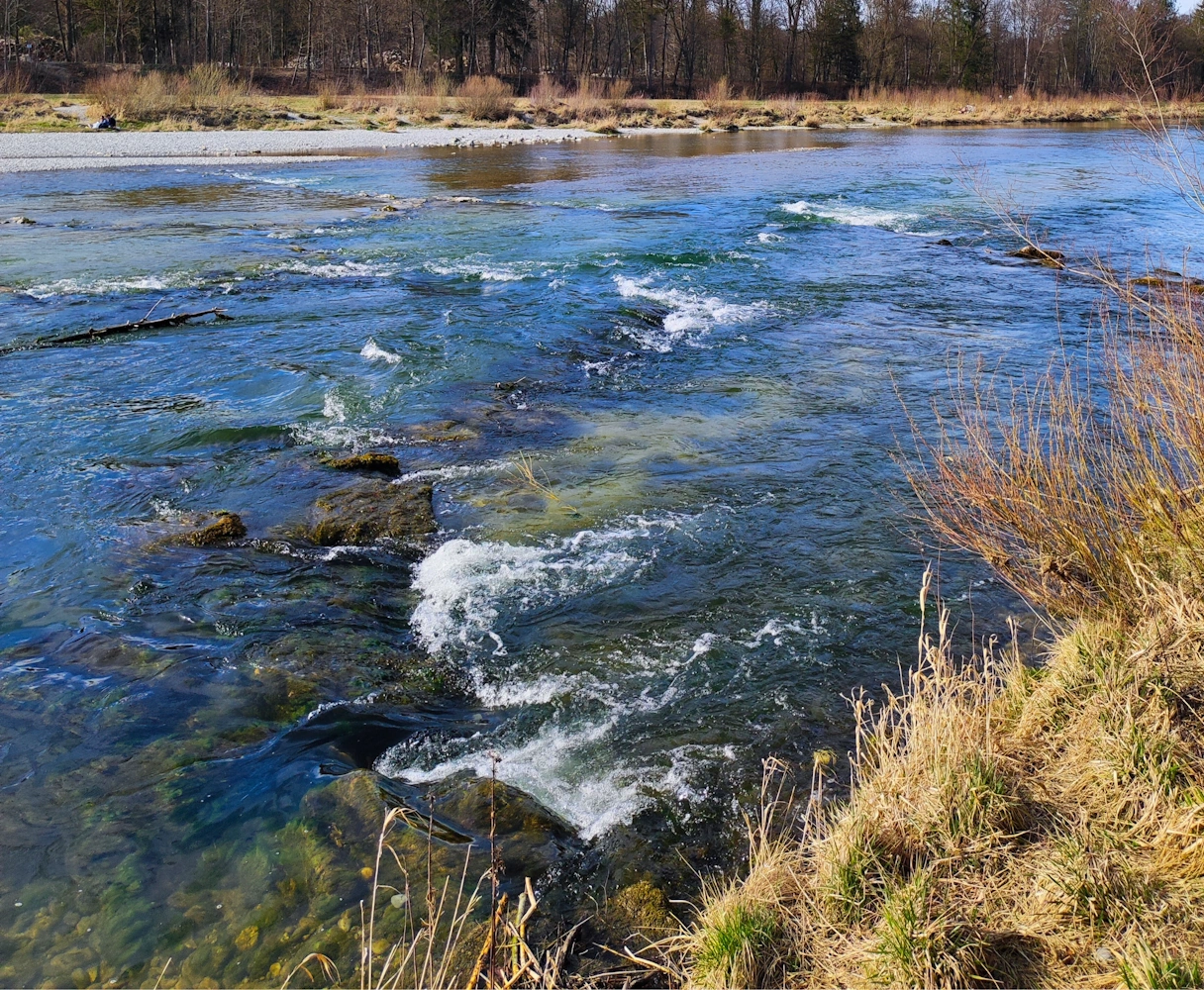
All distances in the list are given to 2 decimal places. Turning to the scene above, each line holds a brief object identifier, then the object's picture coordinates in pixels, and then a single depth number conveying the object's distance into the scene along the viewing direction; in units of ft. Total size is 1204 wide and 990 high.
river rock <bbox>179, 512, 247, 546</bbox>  20.04
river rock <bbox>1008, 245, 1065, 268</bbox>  49.17
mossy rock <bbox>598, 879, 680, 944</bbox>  10.48
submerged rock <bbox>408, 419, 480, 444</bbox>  26.30
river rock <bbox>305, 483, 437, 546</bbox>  20.45
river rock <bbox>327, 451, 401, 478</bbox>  23.94
